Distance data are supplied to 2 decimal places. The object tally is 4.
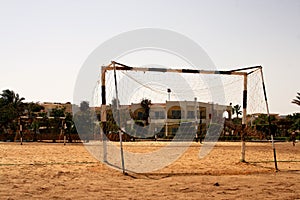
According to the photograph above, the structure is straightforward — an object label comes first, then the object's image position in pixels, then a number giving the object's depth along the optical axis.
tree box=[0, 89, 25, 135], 46.78
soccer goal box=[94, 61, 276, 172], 13.69
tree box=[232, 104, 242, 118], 67.78
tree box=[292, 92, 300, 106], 28.99
